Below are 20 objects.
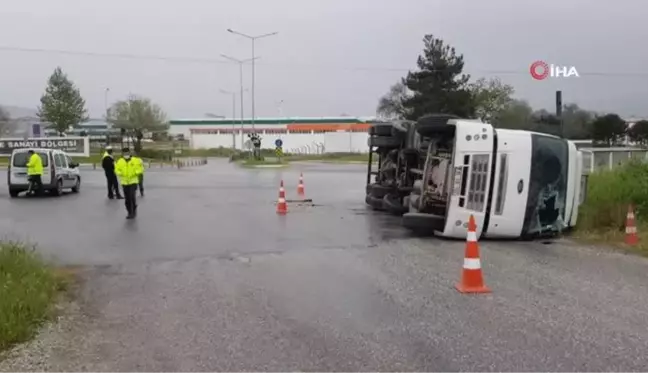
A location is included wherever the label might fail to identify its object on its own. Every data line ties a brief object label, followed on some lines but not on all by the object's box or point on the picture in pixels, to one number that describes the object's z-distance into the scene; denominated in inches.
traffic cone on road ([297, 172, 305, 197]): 941.3
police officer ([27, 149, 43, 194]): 890.1
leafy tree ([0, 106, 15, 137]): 3925.7
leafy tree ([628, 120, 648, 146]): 1753.2
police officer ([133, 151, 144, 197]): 674.8
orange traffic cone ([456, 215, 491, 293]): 313.1
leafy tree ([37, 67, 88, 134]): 3558.1
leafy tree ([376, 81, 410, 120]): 3388.3
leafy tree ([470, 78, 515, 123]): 2930.6
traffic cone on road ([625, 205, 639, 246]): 472.4
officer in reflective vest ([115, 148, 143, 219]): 644.7
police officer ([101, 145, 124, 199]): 876.0
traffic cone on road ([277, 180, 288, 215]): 693.3
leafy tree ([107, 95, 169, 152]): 3971.5
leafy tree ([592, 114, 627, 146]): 1548.2
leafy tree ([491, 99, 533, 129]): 1466.0
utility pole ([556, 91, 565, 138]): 740.6
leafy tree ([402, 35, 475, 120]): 2463.1
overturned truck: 474.9
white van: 918.4
